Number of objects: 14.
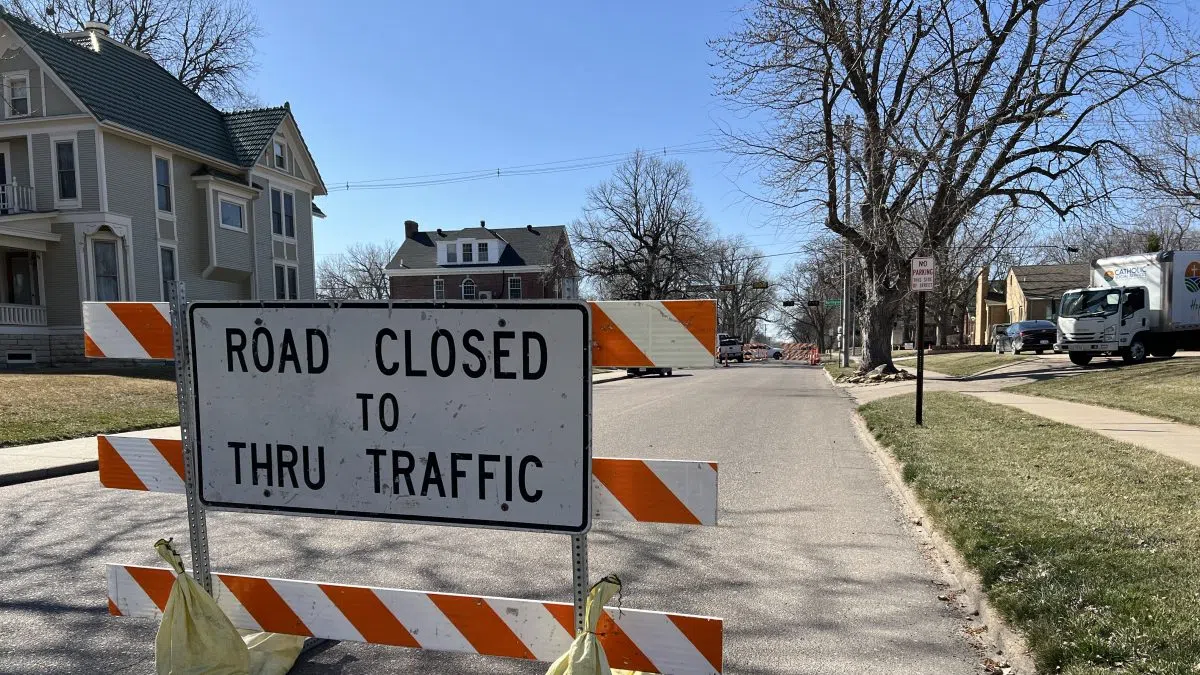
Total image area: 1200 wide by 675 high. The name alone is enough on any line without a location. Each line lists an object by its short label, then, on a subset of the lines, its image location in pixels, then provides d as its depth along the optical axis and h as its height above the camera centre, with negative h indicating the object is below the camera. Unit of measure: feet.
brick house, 185.88 +13.07
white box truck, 67.00 -1.58
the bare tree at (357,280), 265.13 +13.38
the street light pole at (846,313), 119.55 -1.83
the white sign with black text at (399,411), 7.70 -1.16
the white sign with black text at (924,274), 34.40 +1.36
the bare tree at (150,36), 103.14 +45.85
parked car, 109.50 -6.03
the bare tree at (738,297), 231.44 +3.37
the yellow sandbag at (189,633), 8.65 -4.02
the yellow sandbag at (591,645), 7.26 -3.59
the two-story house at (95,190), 68.69 +13.93
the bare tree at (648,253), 171.83 +13.53
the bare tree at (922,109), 52.80 +15.42
